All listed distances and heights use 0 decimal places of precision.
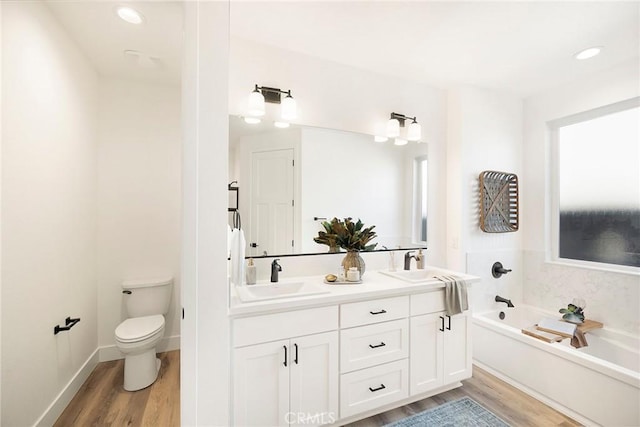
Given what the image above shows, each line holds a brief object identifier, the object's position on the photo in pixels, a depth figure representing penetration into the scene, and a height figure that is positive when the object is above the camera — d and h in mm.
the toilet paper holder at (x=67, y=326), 1755 -761
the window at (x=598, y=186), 2320 +288
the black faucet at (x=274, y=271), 1907 -400
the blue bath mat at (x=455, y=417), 1762 -1352
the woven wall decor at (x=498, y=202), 2738 +144
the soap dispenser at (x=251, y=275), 1841 -413
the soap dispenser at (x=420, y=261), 2359 -398
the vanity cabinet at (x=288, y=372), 1438 -882
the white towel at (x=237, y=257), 1662 -270
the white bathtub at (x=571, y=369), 1663 -1119
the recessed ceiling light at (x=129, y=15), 1638 +1232
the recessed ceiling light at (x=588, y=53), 2083 +1285
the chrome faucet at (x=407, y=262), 2359 -407
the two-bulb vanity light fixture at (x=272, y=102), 1903 +797
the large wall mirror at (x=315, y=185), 2014 +247
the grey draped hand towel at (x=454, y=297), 1979 -598
